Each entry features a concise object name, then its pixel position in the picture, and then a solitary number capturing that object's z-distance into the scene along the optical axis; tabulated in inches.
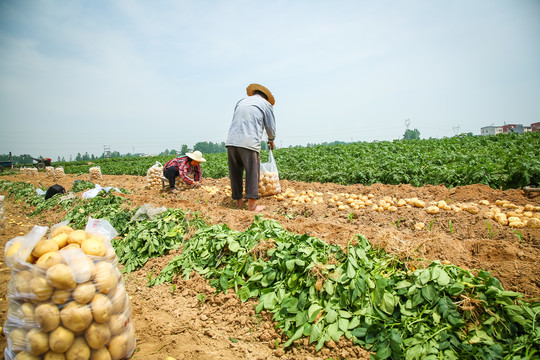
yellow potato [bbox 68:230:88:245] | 75.4
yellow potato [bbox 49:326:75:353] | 62.8
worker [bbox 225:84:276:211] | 220.8
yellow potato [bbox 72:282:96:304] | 65.4
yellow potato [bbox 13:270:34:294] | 63.9
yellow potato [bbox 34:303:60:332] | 63.0
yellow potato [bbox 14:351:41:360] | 63.5
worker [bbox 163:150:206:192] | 338.0
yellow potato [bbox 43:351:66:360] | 63.3
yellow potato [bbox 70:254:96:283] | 66.1
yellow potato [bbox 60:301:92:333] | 63.9
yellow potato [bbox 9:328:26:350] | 63.9
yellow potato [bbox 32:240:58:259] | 68.1
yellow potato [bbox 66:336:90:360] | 63.9
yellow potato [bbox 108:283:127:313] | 72.0
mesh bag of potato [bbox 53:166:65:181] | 630.5
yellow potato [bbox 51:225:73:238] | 79.3
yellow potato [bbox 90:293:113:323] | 67.0
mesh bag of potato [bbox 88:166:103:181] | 540.1
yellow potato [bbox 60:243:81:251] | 70.7
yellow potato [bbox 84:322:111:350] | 66.1
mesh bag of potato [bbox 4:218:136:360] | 63.5
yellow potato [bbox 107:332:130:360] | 70.0
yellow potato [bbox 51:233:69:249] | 73.1
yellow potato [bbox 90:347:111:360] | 67.1
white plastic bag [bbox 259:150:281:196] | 257.4
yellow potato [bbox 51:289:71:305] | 64.1
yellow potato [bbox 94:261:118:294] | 69.2
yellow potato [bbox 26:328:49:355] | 62.9
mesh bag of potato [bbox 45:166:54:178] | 619.5
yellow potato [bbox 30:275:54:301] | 63.4
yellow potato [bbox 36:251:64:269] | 64.6
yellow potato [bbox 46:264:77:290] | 63.6
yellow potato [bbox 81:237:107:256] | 71.8
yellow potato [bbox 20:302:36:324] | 63.7
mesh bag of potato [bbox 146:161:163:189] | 391.2
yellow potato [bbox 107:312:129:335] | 70.5
